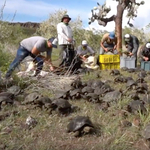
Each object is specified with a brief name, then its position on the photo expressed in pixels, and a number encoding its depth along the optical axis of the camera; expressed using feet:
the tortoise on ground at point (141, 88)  19.99
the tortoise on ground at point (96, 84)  20.26
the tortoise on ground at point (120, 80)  24.06
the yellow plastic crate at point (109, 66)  35.45
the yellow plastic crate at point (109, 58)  34.86
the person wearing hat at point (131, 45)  36.88
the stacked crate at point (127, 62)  35.42
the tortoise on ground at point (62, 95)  17.78
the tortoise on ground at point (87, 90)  18.49
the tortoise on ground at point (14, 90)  18.54
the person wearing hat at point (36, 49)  24.68
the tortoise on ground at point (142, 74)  27.31
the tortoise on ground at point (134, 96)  17.10
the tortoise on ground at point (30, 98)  16.22
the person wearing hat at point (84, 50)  37.09
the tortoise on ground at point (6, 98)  16.01
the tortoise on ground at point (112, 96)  16.80
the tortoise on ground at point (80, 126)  12.17
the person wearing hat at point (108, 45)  35.81
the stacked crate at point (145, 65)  35.35
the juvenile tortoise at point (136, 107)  14.47
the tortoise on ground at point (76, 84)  20.48
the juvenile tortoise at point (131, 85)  21.17
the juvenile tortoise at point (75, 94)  18.15
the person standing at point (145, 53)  36.23
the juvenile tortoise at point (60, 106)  14.85
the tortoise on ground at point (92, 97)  17.23
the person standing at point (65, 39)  30.71
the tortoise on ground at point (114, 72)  29.55
